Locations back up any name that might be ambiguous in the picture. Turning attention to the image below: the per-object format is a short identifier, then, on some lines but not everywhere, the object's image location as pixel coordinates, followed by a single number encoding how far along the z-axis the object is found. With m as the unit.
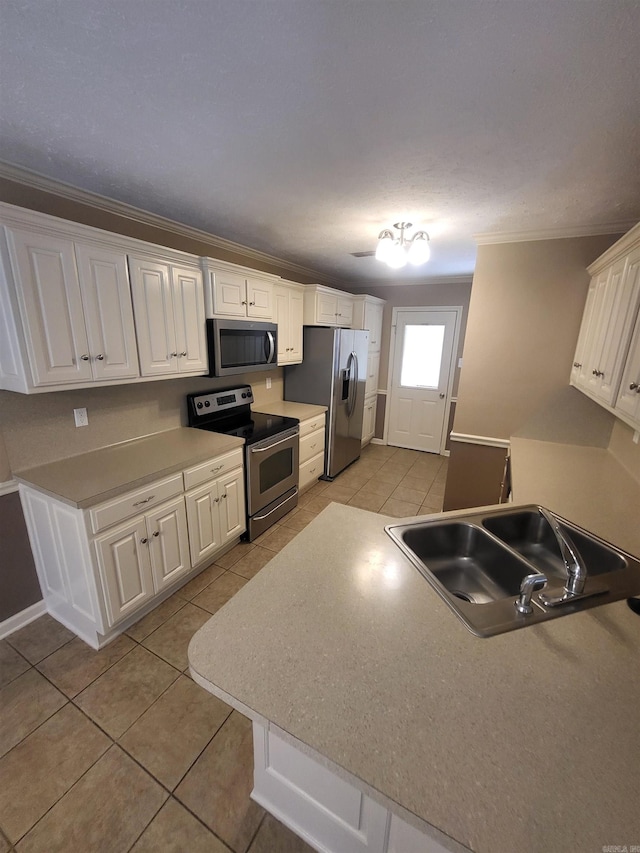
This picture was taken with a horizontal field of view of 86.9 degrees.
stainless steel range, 2.67
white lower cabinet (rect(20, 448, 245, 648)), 1.68
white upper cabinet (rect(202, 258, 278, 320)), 2.45
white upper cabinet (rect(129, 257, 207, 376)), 2.03
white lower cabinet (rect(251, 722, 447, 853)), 0.85
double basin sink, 1.00
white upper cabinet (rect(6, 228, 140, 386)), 1.54
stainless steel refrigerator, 3.64
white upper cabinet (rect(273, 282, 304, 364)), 3.22
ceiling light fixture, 2.20
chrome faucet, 0.99
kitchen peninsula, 0.57
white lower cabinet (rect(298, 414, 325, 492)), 3.46
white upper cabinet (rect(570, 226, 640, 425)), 1.58
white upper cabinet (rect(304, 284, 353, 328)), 3.64
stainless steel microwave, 2.54
